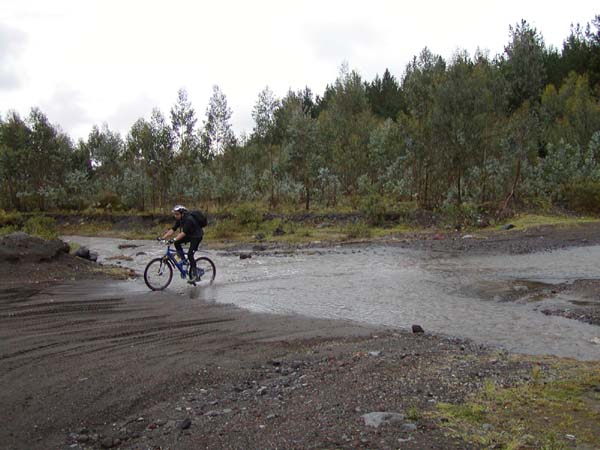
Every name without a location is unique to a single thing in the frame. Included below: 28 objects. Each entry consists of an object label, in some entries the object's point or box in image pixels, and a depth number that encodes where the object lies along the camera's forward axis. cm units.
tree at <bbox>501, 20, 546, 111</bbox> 5691
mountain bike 1504
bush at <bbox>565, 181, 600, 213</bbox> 2995
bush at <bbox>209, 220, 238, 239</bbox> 3263
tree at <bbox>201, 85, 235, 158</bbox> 4819
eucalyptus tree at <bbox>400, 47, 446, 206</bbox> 3284
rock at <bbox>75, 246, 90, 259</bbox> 1992
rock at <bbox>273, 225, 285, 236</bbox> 3137
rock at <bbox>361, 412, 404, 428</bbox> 516
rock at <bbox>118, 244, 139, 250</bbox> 2981
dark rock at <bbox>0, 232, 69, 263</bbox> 1608
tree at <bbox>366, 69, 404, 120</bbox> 7356
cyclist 1544
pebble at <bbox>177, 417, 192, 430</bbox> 542
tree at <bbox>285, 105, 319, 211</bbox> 3938
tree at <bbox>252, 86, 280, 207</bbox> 4081
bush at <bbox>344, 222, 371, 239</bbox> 2852
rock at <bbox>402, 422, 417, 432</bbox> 498
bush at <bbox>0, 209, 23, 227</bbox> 3867
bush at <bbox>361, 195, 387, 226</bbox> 3170
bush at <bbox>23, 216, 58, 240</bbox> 2182
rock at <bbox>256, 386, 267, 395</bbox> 642
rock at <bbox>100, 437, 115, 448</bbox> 517
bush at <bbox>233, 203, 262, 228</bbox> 3394
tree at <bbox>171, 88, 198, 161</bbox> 4575
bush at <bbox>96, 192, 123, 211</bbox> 4724
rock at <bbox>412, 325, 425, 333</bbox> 964
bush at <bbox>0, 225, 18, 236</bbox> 2637
